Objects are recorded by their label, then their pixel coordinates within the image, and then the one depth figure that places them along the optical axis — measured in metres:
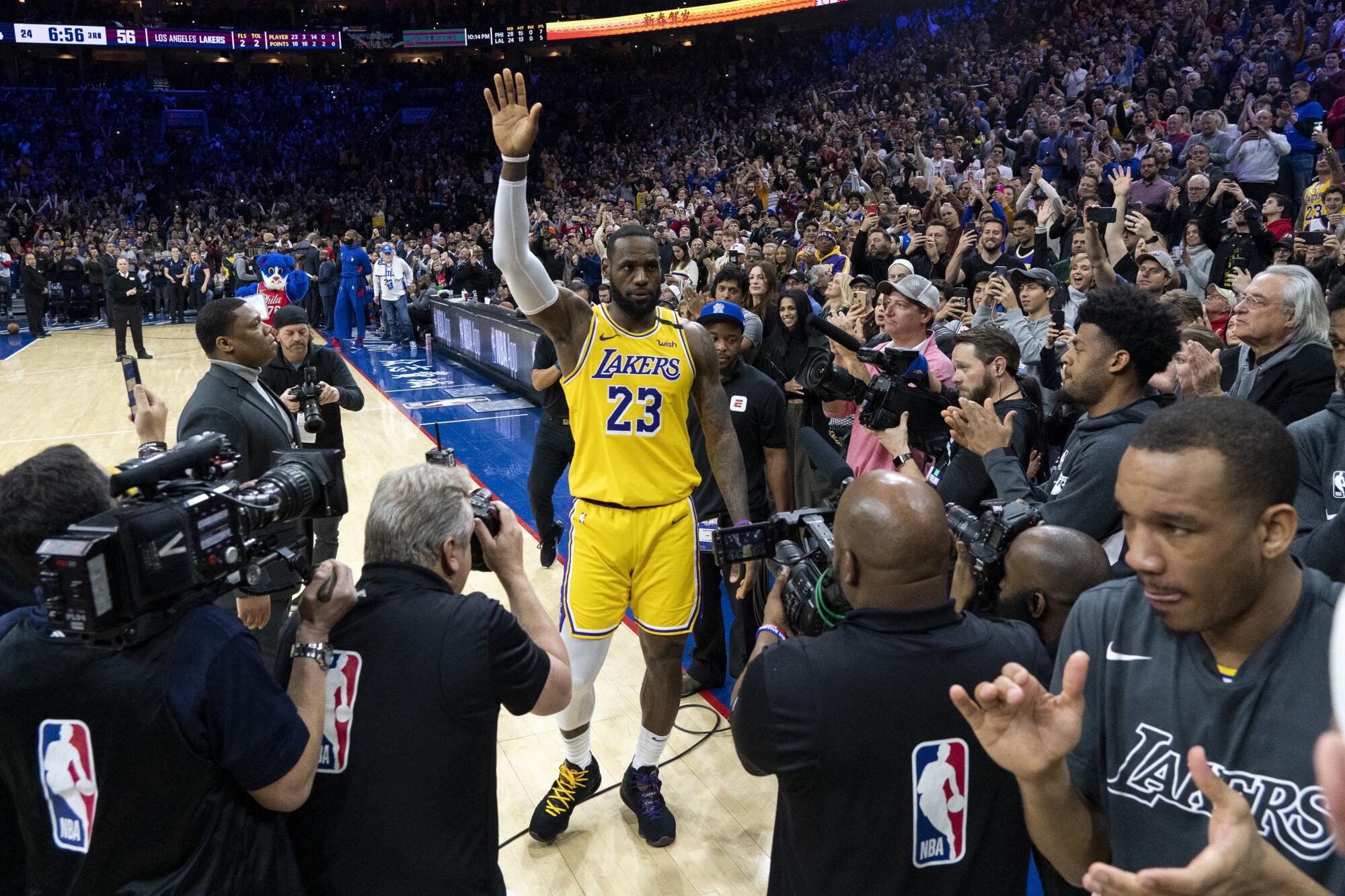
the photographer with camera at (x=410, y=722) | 2.16
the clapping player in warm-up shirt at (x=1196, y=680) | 1.54
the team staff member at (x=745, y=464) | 4.72
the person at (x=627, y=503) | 3.76
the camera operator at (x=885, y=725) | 1.87
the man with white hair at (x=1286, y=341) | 3.91
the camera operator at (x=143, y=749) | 1.88
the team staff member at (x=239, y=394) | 4.04
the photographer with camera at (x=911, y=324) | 4.47
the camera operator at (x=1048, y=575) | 2.30
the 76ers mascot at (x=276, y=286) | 11.87
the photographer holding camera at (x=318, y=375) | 5.54
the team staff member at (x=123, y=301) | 14.42
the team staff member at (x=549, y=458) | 6.09
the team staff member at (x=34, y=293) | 19.16
